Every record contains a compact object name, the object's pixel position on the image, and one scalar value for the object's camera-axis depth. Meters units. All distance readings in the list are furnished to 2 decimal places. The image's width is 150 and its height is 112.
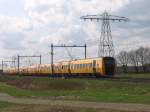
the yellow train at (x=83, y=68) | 55.34
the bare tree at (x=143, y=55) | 138.50
